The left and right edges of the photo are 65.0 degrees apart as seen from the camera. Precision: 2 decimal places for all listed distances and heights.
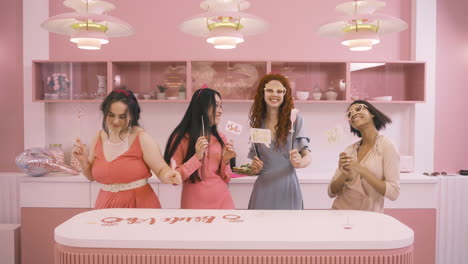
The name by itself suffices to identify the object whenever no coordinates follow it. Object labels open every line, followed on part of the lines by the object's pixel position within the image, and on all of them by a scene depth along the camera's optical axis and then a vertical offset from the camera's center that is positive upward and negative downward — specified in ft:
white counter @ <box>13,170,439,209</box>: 10.99 -2.09
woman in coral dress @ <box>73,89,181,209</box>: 7.16 -0.74
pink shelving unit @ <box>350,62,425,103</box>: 12.14 +1.35
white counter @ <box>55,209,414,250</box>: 4.98 -1.61
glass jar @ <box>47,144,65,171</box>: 12.19 -1.00
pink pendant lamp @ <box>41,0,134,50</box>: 6.35 +1.80
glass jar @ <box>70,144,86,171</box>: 12.13 -1.42
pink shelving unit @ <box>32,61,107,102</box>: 12.12 +1.33
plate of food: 8.00 -1.08
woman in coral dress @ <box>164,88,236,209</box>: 7.58 -0.68
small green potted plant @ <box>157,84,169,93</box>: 12.18 +1.11
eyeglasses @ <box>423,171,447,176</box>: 12.00 -1.72
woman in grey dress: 7.86 -0.74
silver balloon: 11.11 -1.27
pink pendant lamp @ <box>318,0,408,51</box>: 6.24 +1.76
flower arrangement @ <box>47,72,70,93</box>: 12.10 +1.30
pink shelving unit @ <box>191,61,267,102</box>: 12.07 +1.47
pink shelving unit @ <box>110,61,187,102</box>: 12.10 +1.44
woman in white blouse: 6.84 -0.88
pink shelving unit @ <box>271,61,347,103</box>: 12.20 +1.52
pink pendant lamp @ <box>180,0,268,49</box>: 6.21 +1.78
